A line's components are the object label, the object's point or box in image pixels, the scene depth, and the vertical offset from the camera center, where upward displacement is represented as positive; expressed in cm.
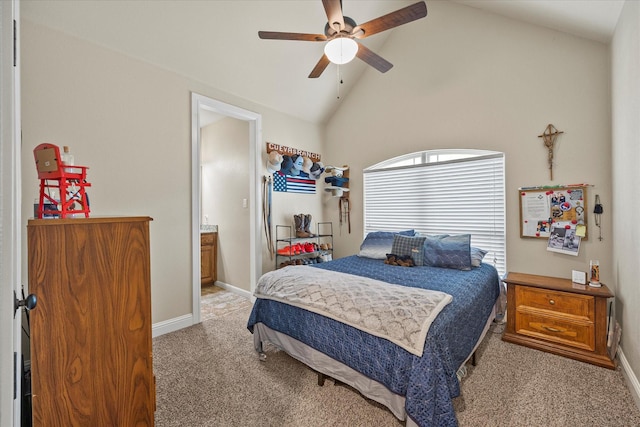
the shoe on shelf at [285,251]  384 -52
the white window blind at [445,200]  316 +16
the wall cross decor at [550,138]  276 +72
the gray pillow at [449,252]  277 -41
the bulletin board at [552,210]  263 +1
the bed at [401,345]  143 -83
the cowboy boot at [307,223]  413 -14
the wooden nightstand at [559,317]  224 -91
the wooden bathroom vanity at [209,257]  446 -69
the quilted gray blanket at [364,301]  157 -58
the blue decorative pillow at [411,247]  299 -38
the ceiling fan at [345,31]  193 +138
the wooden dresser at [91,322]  100 -41
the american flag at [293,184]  398 +45
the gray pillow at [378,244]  332 -38
